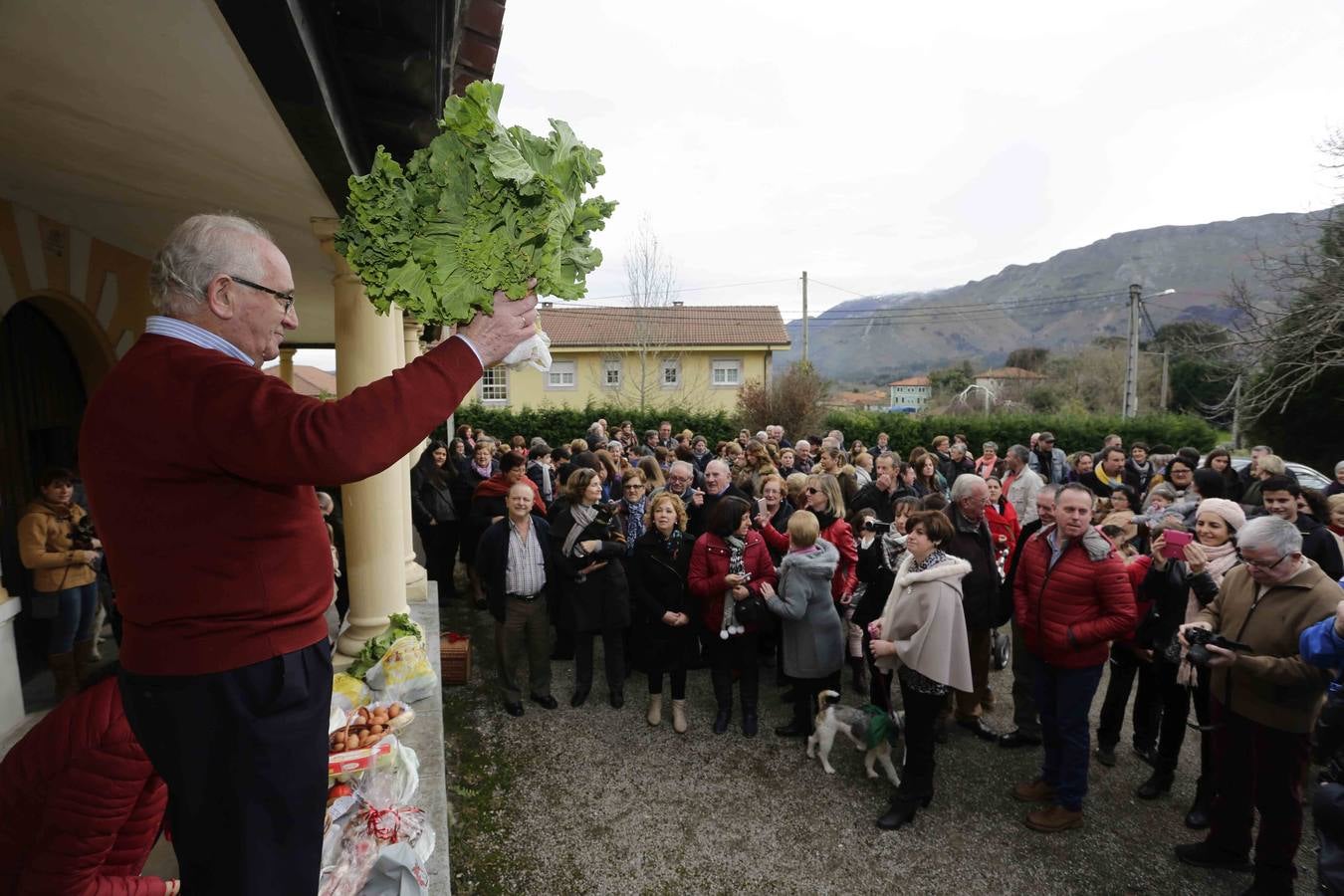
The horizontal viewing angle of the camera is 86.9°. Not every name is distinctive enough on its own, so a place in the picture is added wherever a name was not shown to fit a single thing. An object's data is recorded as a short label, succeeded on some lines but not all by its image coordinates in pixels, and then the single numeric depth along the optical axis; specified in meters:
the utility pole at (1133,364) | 22.75
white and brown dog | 4.95
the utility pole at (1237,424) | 12.49
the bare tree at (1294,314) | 11.38
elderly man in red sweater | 1.32
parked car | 12.61
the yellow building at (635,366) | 32.28
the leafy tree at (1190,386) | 35.89
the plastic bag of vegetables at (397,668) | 4.43
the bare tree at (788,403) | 24.00
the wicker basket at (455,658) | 6.24
